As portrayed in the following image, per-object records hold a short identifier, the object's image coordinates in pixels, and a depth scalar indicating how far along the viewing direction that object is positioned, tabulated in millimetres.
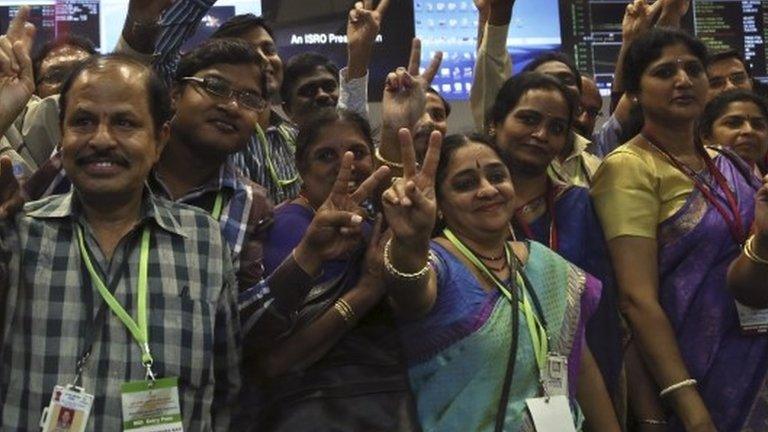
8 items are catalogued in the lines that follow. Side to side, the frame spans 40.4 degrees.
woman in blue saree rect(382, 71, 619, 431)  2010
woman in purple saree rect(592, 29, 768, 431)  2475
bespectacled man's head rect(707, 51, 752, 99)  3598
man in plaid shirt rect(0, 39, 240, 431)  1823
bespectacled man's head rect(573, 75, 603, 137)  3467
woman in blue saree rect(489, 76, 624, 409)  2486
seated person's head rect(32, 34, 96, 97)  3072
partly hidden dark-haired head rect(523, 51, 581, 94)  3146
